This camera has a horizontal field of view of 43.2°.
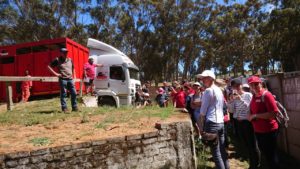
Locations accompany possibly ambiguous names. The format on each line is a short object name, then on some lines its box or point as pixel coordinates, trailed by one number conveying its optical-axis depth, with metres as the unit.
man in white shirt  5.68
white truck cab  17.22
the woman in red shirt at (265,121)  5.94
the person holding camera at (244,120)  7.08
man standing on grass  9.05
